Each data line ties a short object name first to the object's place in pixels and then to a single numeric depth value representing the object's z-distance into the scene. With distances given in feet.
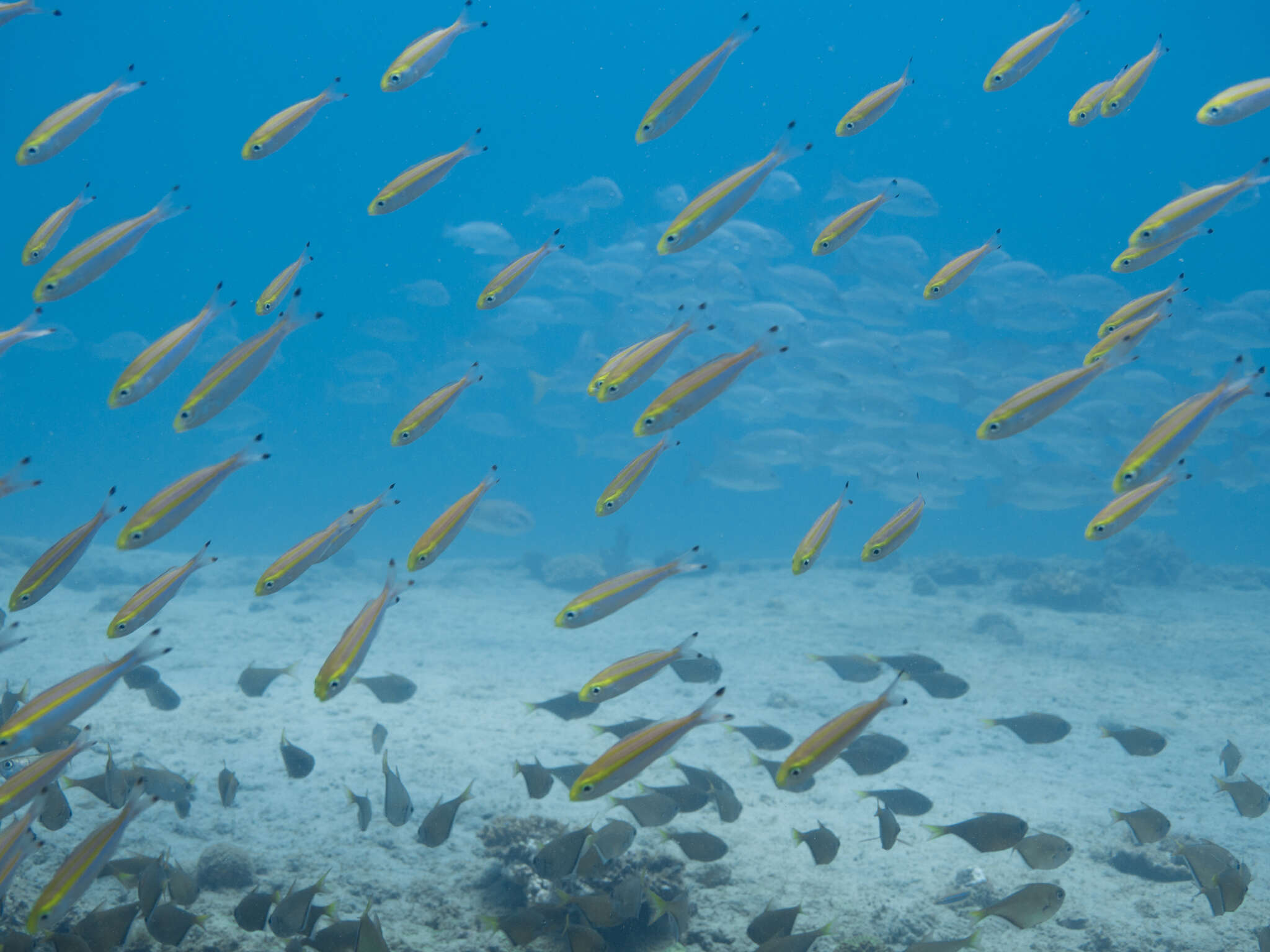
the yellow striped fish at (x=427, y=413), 11.30
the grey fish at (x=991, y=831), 10.78
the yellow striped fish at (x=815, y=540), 10.89
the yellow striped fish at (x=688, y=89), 11.65
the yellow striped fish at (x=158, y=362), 10.28
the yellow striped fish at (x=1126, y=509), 10.02
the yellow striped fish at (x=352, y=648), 9.07
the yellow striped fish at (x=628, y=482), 10.42
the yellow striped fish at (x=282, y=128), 12.55
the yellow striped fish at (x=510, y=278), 12.17
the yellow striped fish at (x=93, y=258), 10.93
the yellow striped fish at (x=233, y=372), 10.13
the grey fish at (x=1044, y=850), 11.01
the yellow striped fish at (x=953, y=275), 12.87
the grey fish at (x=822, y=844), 11.57
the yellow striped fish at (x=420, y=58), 12.57
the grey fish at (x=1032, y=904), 9.68
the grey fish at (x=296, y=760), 13.25
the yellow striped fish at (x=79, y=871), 7.09
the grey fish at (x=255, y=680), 16.61
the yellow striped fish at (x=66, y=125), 11.74
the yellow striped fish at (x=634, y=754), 8.13
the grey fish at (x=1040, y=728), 14.76
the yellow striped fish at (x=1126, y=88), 12.52
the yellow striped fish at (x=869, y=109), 12.98
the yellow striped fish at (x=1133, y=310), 11.85
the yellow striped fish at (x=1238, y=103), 10.96
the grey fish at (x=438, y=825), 11.39
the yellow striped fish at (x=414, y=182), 12.35
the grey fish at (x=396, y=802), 11.53
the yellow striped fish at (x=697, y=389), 10.07
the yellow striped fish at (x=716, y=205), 11.18
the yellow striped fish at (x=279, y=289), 11.96
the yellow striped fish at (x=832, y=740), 8.13
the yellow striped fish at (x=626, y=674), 9.69
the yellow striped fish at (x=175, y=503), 9.39
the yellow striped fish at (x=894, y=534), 10.91
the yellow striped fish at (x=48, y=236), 11.66
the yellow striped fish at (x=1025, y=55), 12.53
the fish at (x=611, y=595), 9.85
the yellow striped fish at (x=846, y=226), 12.57
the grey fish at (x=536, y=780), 12.46
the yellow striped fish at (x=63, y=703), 7.72
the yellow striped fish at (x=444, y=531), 10.13
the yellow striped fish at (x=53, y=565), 9.11
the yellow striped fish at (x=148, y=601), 9.53
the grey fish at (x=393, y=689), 16.24
